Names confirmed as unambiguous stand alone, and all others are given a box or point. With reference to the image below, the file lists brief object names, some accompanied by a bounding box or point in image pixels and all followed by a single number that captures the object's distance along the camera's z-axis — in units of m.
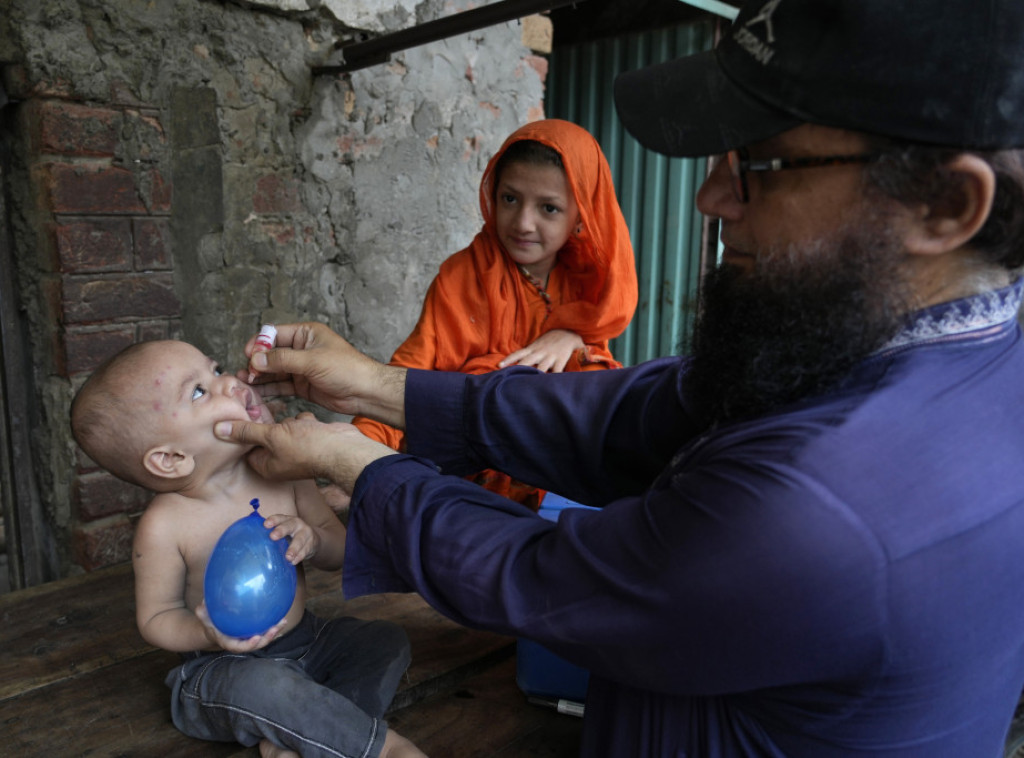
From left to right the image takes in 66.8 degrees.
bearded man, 0.91
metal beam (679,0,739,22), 2.82
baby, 1.52
